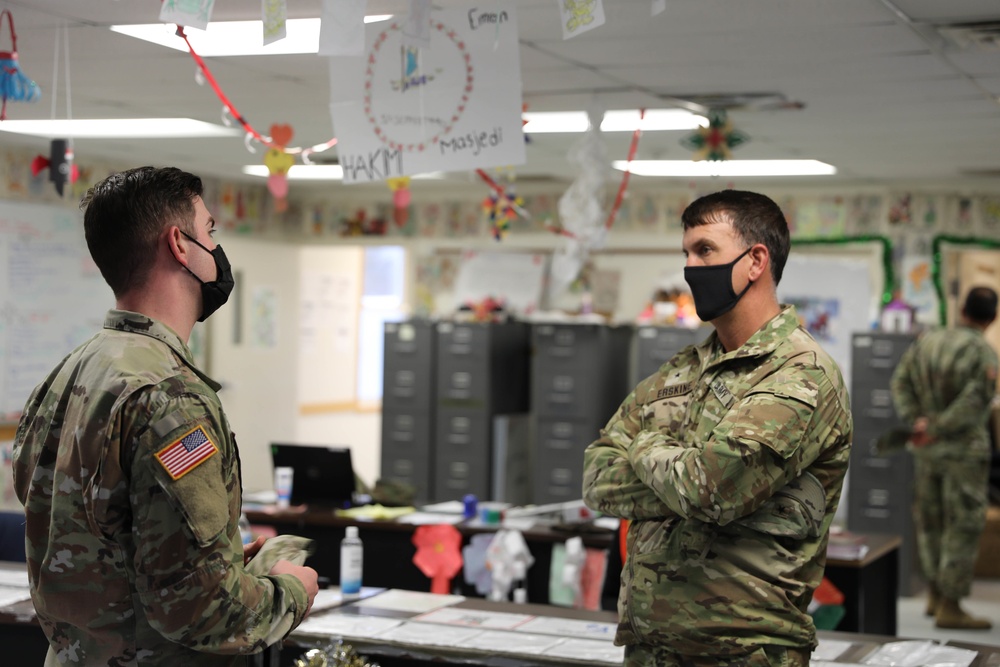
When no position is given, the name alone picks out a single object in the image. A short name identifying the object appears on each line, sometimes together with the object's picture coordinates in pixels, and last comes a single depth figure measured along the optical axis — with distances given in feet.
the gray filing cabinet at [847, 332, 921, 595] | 25.45
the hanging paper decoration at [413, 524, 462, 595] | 16.75
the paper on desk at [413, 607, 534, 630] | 11.71
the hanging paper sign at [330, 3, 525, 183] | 10.96
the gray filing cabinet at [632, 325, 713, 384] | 27.89
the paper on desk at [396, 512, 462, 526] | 17.48
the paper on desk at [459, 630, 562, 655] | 10.64
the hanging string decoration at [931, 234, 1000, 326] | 27.40
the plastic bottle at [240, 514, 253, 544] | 15.02
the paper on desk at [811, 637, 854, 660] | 10.46
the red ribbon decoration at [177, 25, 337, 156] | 12.29
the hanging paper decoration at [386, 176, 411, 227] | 16.12
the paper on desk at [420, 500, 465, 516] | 18.73
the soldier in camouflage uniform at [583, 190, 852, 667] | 7.82
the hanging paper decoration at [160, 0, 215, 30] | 8.98
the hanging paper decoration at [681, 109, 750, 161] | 17.79
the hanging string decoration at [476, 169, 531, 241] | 17.39
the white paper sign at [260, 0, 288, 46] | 9.23
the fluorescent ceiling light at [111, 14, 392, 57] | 13.69
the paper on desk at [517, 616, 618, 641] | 11.39
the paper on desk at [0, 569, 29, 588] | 12.75
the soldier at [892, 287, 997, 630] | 21.66
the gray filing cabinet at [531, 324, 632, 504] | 28.32
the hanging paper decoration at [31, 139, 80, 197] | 14.65
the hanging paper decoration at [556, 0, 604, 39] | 8.80
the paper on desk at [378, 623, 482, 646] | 10.89
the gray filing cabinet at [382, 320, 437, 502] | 28.99
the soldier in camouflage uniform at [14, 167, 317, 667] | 6.05
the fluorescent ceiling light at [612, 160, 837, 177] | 24.68
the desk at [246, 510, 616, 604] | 16.63
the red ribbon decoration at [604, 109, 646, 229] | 17.44
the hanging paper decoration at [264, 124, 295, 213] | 15.58
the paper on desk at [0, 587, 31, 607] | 11.80
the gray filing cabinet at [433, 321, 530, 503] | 28.60
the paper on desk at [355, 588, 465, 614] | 12.44
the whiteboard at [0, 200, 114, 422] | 25.08
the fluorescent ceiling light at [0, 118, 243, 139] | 21.58
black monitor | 18.57
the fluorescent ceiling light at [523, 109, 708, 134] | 19.25
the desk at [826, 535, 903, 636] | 15.66
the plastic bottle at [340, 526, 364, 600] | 12.63
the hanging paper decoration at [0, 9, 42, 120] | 13.04
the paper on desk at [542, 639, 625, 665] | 10.35
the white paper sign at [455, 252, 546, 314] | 30.89
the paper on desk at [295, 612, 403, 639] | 11.10
